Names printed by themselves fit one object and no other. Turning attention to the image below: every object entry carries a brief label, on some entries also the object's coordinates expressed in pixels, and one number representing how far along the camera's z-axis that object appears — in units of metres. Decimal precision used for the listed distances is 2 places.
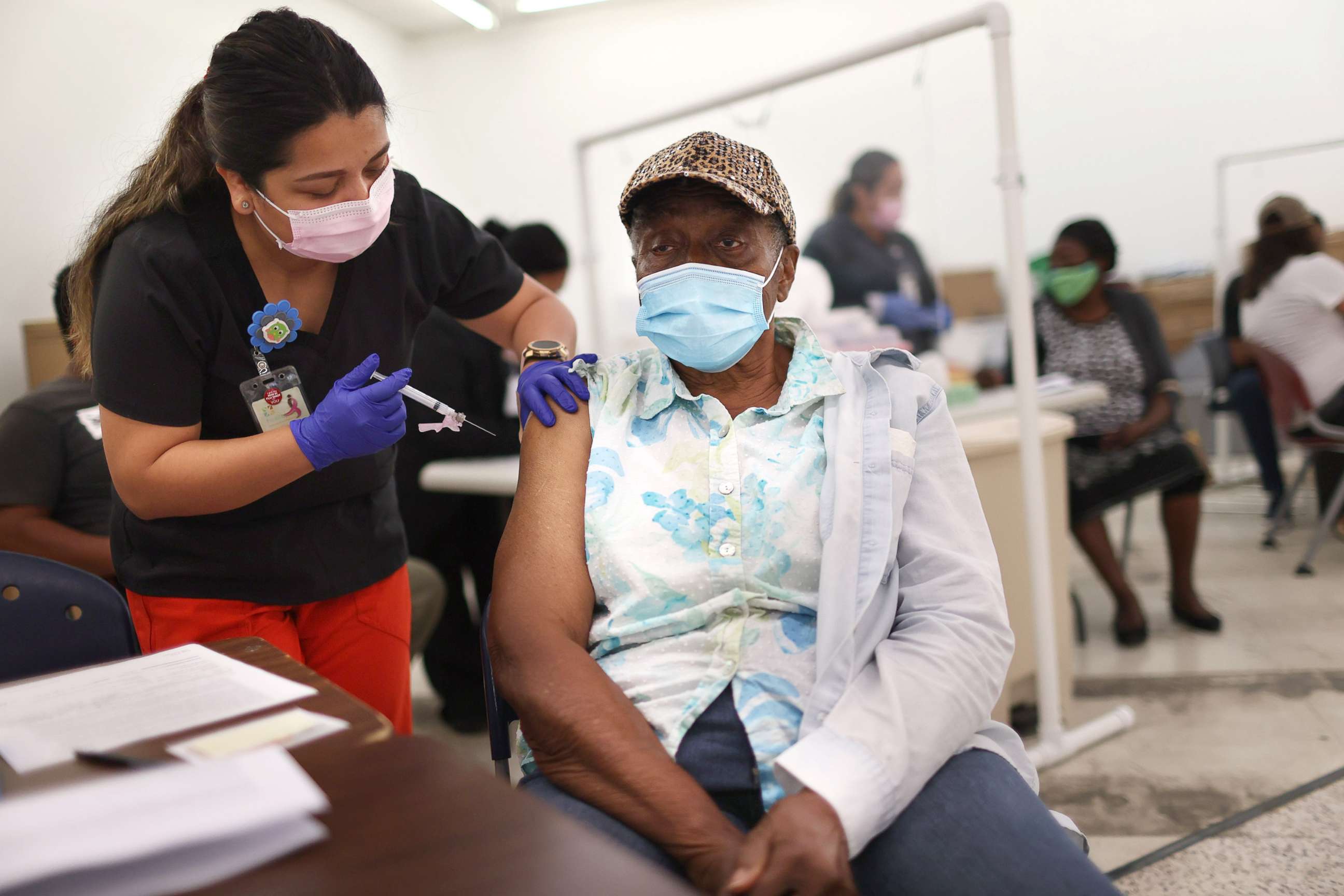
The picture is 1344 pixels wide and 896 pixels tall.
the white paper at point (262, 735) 0.74
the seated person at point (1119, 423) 3.23
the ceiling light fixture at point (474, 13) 4.00
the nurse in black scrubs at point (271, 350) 1.22
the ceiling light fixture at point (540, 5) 5.57
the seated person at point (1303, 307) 3.71
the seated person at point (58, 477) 1.96
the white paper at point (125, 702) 0.79
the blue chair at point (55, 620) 1.22
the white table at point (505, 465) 2.54
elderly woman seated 0.95
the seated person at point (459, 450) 2.75
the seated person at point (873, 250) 4.23
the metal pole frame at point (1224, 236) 5.18
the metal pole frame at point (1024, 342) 2.05
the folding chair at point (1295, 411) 3.64
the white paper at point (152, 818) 0.53
